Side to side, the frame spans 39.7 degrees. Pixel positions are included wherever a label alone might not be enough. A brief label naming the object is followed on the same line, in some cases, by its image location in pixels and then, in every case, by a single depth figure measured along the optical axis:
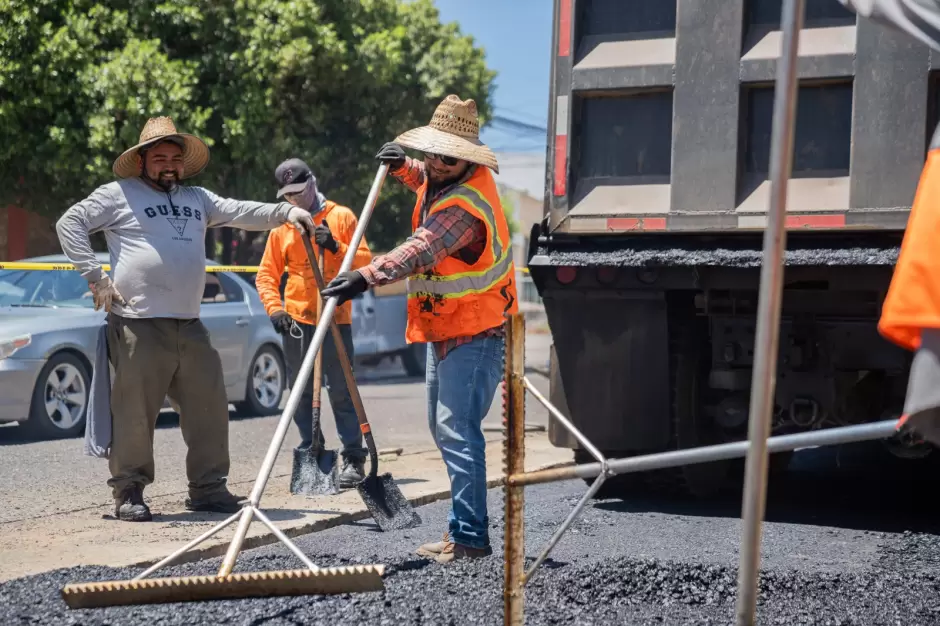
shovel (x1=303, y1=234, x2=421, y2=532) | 6.14
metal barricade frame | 2.75
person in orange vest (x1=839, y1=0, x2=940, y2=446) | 2.70
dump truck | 5.68
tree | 18.06
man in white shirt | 6.24
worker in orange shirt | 7.41
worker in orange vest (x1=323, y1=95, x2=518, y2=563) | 5.23
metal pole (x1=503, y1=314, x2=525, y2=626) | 3.66
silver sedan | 9.71
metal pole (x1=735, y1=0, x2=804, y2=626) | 2.75
